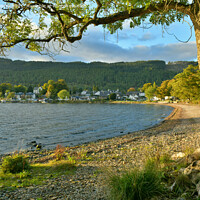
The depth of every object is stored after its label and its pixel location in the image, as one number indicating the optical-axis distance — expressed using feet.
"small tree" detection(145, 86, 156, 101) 362.53
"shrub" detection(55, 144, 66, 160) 33.65
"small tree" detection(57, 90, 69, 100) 448.24
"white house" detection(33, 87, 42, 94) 593.18
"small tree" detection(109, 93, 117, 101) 482.69
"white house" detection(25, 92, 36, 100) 545.44
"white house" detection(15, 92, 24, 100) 535.52
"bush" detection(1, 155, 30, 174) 24.72
